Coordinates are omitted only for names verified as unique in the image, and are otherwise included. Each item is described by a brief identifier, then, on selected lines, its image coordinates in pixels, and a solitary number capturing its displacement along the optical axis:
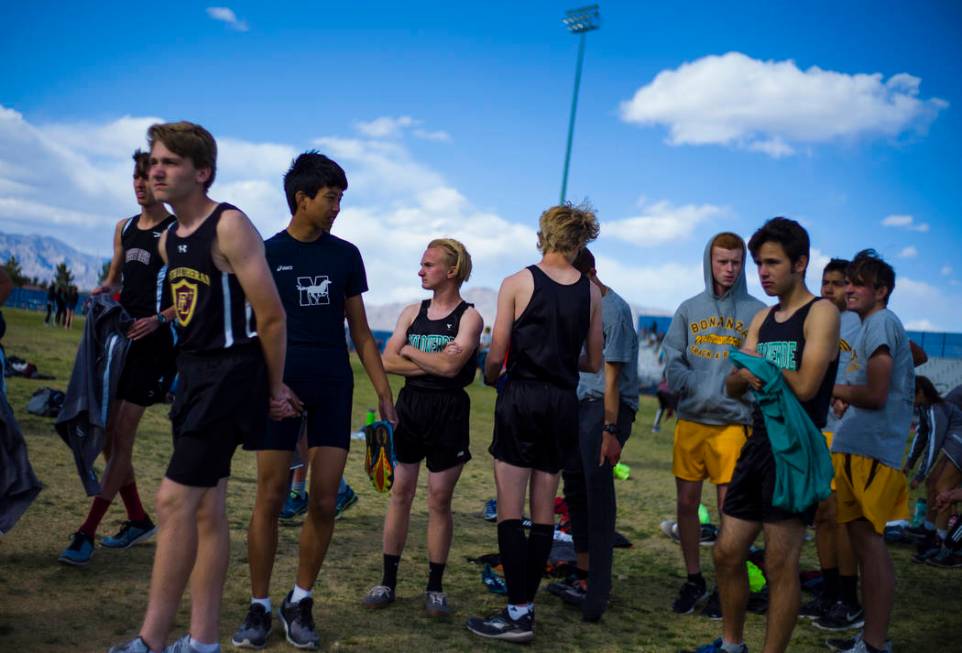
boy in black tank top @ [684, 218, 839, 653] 3.39
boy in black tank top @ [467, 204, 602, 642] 4.03
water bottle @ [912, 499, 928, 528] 7.91
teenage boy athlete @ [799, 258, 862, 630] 4.66
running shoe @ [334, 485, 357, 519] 6.57
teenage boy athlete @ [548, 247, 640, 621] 4.48
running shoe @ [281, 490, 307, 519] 6.14
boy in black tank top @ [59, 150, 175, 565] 4.64
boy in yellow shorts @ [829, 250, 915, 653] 3.96
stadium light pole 35.50
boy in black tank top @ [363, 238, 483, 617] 4.36
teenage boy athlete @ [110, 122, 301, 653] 2.89
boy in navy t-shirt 3.64
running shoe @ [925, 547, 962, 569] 6.51
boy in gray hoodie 4.78
